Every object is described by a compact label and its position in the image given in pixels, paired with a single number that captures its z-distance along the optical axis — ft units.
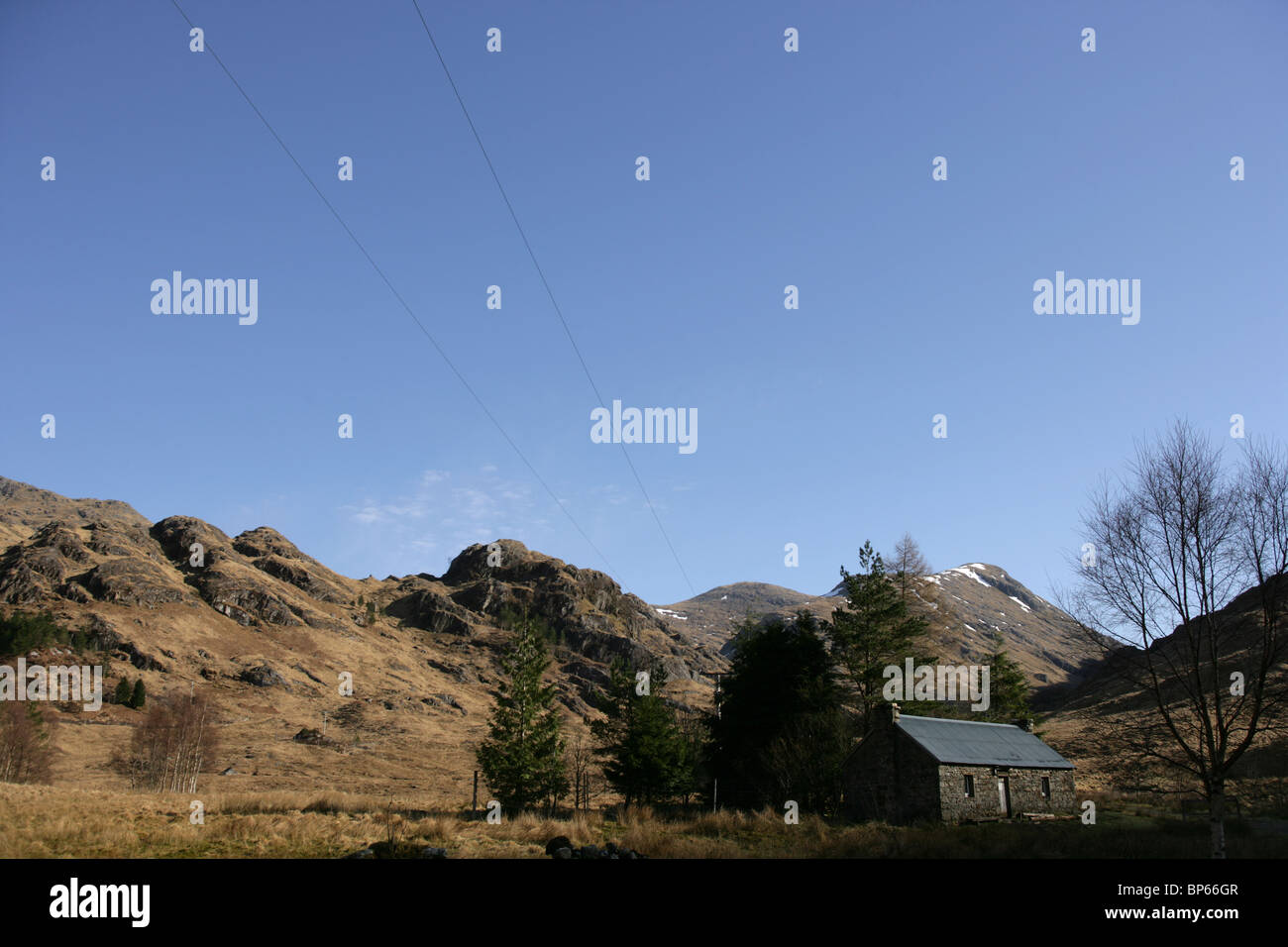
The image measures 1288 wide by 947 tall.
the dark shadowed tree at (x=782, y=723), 124.57
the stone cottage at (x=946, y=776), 115.03
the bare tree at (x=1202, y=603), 68.64
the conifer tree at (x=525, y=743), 131.64
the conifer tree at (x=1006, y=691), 191.72
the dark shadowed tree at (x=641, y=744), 138.72
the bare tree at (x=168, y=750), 189.67
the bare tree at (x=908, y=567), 153.17
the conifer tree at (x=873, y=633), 142.10
